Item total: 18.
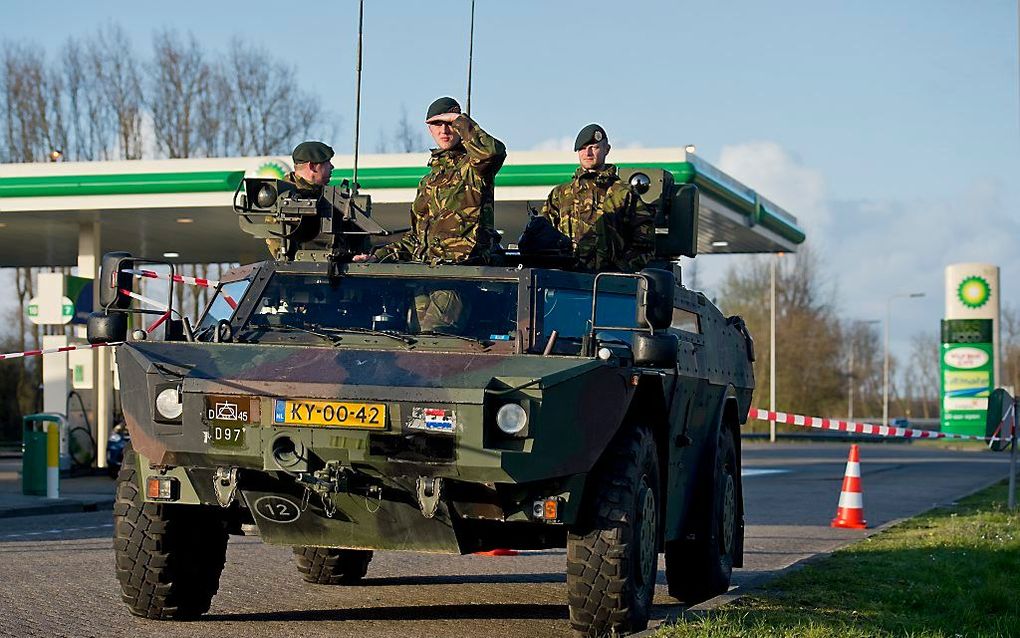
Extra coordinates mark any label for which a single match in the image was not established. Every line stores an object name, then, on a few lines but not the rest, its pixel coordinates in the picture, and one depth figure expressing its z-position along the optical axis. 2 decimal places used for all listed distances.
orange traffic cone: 16.80
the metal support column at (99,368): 26.61
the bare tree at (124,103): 54.94
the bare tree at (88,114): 55.28
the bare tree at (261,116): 55.38
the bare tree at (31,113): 54.50
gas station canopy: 24.89
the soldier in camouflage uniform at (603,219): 10.20
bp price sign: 51.59
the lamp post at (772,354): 59.84
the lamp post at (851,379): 79.71
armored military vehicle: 7.31
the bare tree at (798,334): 74.12
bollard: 19.03
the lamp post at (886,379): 73.75
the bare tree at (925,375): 118.92
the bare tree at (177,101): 54.56
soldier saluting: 8.99
